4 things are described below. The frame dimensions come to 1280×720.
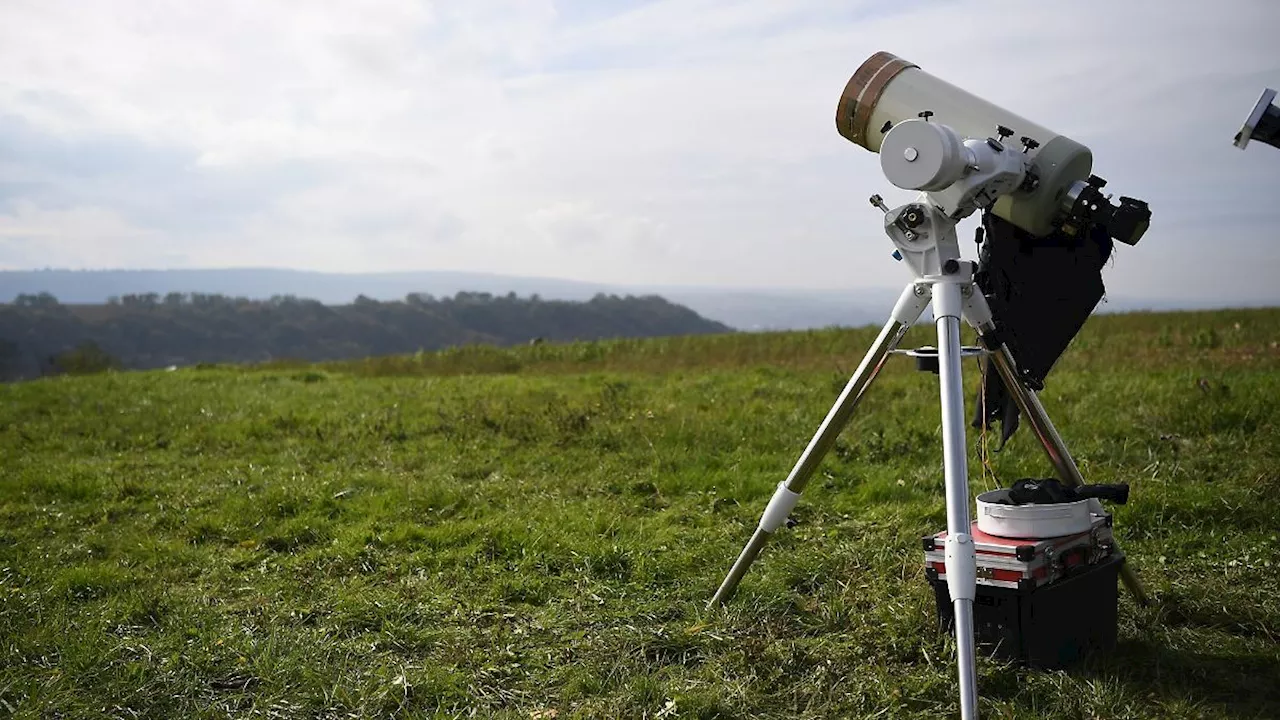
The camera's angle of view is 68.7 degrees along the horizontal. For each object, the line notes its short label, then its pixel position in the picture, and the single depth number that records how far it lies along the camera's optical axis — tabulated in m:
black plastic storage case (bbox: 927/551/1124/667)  3.85
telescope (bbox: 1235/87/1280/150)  3.26
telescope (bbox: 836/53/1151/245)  3.62
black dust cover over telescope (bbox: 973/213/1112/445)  4.01
